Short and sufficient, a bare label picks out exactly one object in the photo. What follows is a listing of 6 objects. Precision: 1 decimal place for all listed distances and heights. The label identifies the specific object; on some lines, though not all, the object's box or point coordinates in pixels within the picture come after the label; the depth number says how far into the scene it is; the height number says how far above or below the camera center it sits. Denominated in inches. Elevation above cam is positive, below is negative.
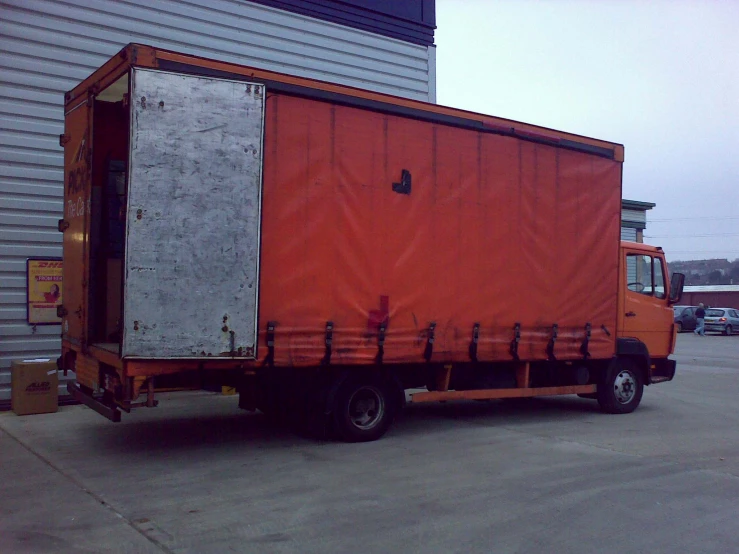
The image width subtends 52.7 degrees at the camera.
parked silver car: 1487.5 -23.7
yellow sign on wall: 415.5 +6.8
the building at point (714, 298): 2182.6 +33.0
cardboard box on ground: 385.4 -44.4
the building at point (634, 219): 1332.4 +162.8
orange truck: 274.1 +24.6
